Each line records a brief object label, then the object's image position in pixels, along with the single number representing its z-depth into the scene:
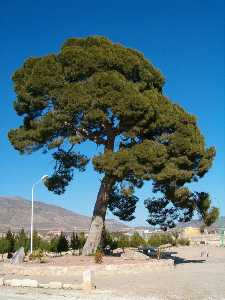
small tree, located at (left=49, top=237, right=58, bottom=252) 24.76
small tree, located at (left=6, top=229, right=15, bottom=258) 24.61
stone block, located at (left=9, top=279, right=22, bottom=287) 11.64
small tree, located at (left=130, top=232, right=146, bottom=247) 30.36
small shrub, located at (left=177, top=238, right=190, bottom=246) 39.63
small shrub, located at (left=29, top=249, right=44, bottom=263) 17.61
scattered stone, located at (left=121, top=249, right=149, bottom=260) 18.31
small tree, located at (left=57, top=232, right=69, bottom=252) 24.48
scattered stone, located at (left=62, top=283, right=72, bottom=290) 11.17
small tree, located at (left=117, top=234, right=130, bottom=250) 27.97
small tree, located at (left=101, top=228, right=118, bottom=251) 25.95
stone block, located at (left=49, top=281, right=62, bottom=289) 11.24
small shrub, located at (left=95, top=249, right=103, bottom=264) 15.50
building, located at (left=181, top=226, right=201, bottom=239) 55.80
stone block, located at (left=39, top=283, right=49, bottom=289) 11.32
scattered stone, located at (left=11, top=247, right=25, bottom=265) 16.34
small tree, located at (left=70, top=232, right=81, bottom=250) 25.59
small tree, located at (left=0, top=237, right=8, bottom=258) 24.48
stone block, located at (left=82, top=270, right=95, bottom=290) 10.96
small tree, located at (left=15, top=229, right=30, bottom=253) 25.20
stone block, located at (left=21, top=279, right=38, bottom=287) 11.54
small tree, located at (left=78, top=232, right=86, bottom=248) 26.41
